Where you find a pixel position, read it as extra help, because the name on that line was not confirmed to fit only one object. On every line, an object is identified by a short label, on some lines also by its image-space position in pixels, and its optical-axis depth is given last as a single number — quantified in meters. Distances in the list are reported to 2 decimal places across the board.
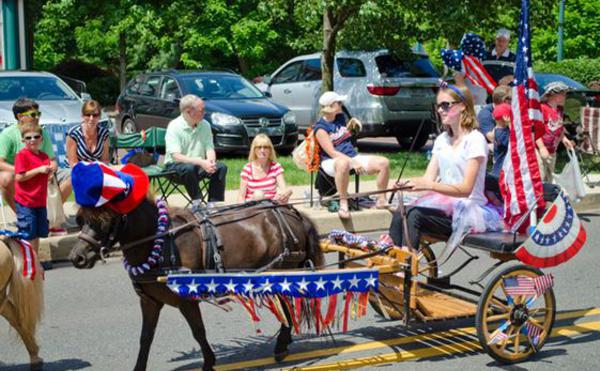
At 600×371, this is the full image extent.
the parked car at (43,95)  13.66
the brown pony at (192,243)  5.40
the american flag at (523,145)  6.61
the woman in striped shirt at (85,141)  10.12
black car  16.39
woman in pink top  9.25
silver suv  17.98
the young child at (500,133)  10.88
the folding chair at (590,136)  14.54
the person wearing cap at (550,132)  10.69
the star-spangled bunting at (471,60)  9.55
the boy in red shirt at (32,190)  8.39
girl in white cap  10.63
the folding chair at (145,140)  12.23
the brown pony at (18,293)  5.80
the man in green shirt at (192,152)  10.73
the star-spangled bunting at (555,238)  6.28
